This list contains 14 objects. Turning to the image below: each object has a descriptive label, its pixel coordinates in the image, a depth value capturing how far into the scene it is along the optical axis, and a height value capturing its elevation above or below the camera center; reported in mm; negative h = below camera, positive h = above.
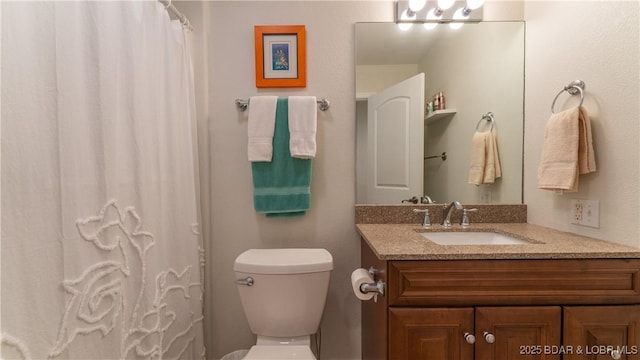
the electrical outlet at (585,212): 1052 -175
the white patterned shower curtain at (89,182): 571 -31
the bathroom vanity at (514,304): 878 -432
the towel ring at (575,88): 1088 +321
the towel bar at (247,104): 1476 +347
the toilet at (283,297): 1196 -556
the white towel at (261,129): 1416 +206
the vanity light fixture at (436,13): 1463 +820
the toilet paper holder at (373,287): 950 -412
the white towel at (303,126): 1406 +220
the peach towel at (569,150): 1040 +70
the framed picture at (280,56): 1469 +600
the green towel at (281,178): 1442 -45
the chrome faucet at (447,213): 1384 -226
